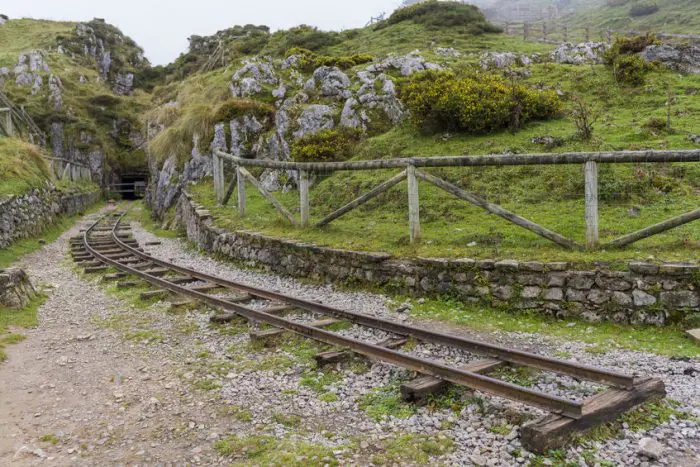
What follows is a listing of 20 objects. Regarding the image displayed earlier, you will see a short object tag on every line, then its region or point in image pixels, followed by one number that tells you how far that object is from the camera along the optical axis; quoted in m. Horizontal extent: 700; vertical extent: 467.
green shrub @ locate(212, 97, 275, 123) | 21.55
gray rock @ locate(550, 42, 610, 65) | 19.11
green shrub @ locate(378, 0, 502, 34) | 28.70
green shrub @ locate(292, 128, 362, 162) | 15.77
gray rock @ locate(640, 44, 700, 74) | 16.06
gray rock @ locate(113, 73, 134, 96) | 68.06
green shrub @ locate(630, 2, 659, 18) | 53.88
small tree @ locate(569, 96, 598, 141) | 11.51
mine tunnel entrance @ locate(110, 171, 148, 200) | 50.32
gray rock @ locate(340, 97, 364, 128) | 17.22
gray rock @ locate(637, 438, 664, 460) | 3.53
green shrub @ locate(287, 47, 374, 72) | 22.11
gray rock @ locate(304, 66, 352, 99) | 19.48
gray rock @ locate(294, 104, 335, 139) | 17.83
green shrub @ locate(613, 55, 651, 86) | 15.40
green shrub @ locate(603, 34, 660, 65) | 16.91
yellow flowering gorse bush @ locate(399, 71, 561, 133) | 13.27
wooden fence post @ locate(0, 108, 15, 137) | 27.53
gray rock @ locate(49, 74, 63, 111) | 49.66
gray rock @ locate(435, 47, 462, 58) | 21.88
